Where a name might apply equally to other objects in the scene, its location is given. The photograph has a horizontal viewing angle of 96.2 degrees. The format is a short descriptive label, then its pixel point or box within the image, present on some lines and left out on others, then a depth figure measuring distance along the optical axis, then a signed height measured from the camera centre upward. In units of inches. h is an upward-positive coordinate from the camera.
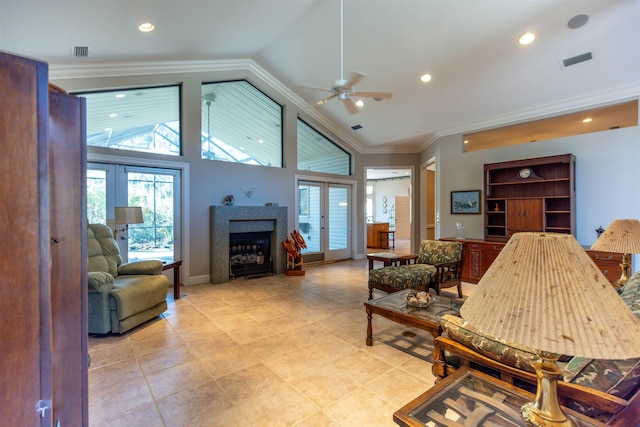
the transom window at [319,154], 275.9 +59.2
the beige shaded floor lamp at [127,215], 150.8 -1.3
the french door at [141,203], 172.6 +5.8
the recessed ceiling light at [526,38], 148.4 +90.8
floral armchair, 143.3 -31.4
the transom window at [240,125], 217.6 +72.3
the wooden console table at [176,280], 165.2 -40.3
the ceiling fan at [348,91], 128.7 +59.2
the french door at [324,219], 276.2 -7.5
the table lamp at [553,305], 25.7 -9.1
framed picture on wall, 221.8 +7.8
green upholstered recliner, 116.3 -33.1
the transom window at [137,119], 173.9 +60.7
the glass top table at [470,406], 43.4 -31.7
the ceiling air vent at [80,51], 141.3 +81.6
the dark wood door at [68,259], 39.2 -6.5
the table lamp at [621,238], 83.2 -8.1
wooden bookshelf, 179.5 +11.4
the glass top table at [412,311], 93.6 -36.1
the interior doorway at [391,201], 498.0 +20.1
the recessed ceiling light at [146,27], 138.7 +91.3
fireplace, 207.2 -14.3
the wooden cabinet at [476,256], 194.2 -31.2
